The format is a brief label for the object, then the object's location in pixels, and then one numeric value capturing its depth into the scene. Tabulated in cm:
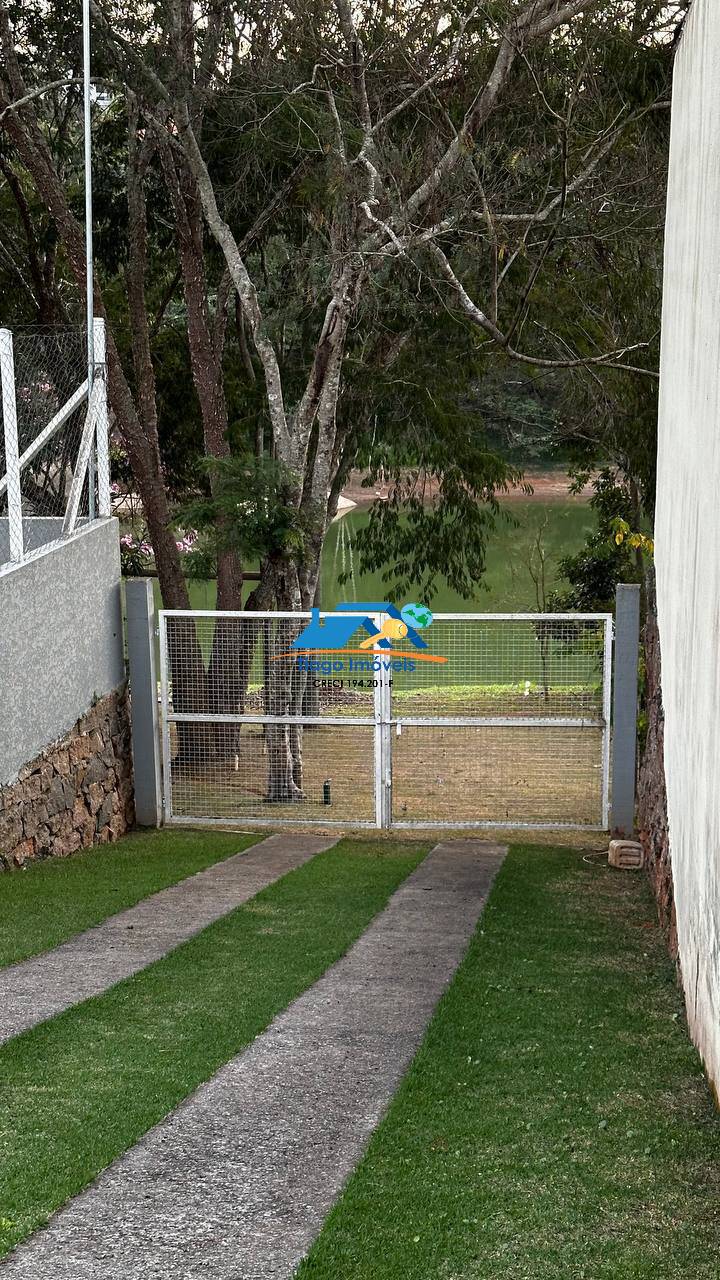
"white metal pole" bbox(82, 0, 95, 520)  1044
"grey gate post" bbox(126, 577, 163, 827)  1070
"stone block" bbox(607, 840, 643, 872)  958
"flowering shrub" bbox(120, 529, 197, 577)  1880
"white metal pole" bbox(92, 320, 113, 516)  1059
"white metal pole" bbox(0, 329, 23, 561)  861
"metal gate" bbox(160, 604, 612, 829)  1041
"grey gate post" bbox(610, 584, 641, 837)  1025
